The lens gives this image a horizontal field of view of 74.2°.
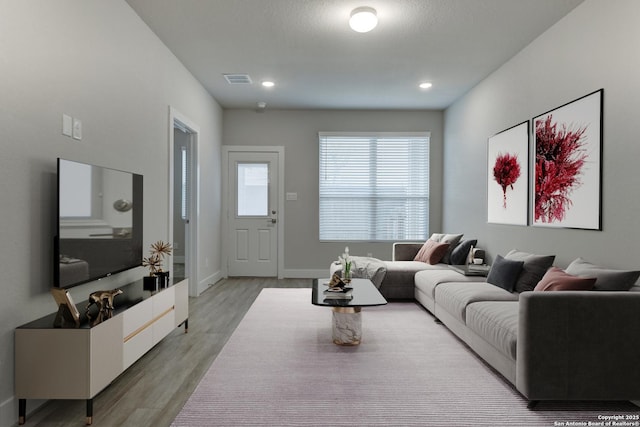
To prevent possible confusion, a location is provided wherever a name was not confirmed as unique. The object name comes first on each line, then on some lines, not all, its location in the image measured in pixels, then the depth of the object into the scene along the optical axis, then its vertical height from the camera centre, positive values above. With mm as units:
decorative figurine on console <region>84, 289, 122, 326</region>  2381 -540
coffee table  3291 -848
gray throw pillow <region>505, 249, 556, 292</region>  3541 -483
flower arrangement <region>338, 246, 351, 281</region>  3862 -509
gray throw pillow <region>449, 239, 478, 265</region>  5219 -486
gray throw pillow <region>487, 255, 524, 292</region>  3629 -526
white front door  6957 -172
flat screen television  2418 -86
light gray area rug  2230 -1078
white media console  2135 -774
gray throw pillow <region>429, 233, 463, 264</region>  5523 -374
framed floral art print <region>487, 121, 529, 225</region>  4312 +409
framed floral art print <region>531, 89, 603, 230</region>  3222 +410
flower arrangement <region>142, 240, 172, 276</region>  3427 -403
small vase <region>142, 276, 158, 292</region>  3246 -556
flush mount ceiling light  3450 +1598
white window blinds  7004 +451
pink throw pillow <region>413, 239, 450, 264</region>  5430 -515
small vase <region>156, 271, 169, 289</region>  3396 -556
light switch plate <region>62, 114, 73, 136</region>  2545 +523
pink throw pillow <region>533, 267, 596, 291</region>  2707 -453
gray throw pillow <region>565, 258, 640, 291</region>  2613 -404
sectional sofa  2324 -726
